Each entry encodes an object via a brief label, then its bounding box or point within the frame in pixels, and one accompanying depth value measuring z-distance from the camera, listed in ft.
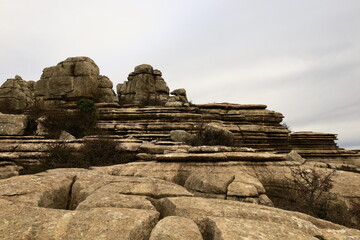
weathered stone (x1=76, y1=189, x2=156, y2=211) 10.68
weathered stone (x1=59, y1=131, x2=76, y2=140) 41.57
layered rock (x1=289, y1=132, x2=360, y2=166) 63.26
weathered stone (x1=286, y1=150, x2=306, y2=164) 36.47
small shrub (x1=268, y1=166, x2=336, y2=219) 18.13
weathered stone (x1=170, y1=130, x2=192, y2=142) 42.60
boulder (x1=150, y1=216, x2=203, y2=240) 7.60
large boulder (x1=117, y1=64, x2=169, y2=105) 108.37
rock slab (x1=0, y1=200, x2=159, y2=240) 7.77
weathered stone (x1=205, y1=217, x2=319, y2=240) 7.52
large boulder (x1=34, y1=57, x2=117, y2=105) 66.13
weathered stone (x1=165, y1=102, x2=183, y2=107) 60.69
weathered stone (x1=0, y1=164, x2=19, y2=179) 26.35
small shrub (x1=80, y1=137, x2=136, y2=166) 32.73
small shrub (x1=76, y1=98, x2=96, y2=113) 54.03
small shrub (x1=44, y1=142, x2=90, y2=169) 30.48
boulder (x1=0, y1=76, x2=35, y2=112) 84.48
